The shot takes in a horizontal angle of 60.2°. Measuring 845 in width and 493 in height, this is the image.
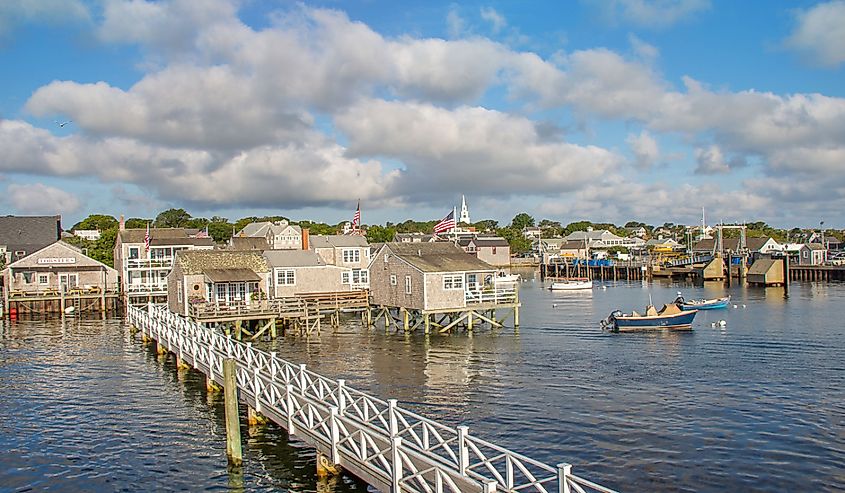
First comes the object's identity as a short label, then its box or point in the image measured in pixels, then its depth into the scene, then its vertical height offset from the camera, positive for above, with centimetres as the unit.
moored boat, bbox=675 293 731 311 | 6769 -509
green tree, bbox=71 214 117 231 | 17750 +1226
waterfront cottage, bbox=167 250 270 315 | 5372 -95
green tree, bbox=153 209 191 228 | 18875 +1334
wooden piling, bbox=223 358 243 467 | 2270 -460
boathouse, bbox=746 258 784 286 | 10138 -370
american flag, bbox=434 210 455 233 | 6303 +305
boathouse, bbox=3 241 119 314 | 7250 -81
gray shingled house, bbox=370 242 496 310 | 5169 -119
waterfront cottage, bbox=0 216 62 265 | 10152 +590
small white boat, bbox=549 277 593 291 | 10094 -425
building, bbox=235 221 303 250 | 10444 +482
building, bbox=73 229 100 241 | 15138 +826
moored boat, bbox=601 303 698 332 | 5331 -505
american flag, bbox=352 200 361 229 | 7359 +434
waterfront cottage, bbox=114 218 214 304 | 7612 +104
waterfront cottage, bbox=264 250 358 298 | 5938 -78
